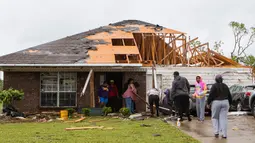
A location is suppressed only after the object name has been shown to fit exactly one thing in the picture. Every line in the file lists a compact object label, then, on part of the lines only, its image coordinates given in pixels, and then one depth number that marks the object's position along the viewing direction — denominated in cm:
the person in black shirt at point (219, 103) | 849
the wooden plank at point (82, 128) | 1070
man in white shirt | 1430
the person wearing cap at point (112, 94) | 1697
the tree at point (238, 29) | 4488
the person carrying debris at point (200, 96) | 1179
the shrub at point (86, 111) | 1567
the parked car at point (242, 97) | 1350
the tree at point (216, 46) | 4706
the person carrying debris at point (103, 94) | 1634
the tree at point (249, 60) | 4256
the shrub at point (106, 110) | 1573
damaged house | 1681
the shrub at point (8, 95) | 1507
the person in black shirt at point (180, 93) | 1107
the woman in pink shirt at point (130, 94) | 1588
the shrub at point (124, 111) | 1515
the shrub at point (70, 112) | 1576
